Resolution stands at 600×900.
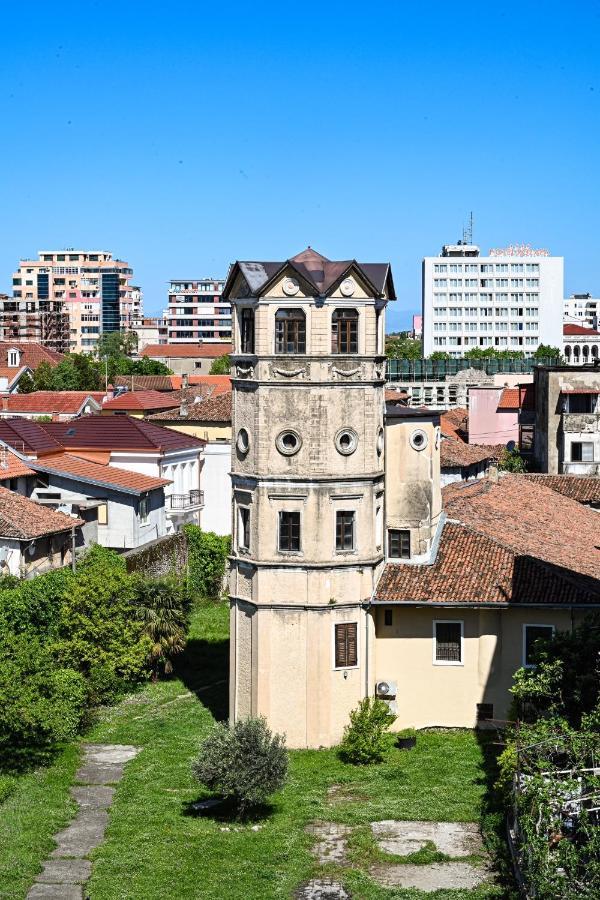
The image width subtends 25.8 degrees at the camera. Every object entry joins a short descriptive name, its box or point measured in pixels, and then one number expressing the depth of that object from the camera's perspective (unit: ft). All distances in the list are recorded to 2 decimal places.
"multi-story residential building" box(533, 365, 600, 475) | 245.45
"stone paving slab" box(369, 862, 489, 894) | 96.89
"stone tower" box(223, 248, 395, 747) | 128.88
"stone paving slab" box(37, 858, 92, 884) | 98.53
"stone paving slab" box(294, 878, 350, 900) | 95.55
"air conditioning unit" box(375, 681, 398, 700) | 132.87
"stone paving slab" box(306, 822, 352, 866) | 103.14
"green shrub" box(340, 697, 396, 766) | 124.67
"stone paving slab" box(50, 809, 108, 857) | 104.63
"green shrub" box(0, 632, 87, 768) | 123.85
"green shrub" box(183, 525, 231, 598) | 207.00
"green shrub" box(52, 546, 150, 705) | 145.79
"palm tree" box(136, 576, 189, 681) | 151.74
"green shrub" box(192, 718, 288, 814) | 108.68
